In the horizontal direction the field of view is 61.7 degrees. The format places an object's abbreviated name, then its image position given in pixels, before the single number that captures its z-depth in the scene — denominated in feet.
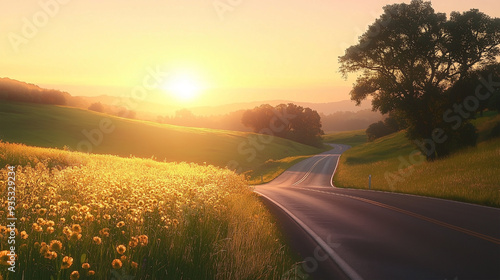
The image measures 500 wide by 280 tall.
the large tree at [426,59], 114.52
